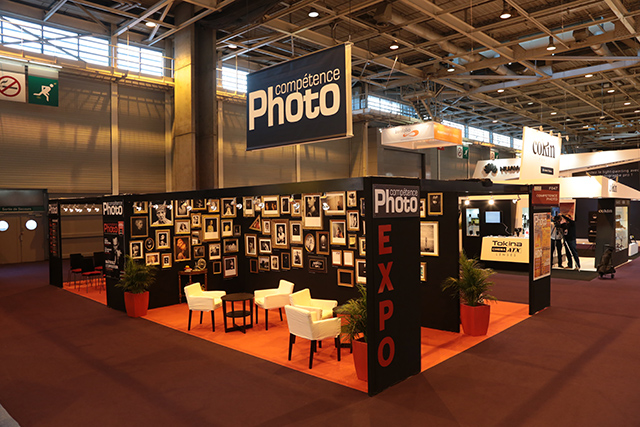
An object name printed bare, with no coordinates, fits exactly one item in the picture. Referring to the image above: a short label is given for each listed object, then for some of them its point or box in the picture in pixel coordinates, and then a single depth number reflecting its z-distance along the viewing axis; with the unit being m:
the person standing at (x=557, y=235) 12.38
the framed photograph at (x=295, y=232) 8.41
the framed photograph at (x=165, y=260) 8.81
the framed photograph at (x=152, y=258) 8.67
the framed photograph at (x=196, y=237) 9.23
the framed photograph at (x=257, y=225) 9.12
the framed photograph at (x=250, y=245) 9.21
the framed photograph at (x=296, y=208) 8.42
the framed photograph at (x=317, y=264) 8.08
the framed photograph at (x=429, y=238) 7.06
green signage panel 12.09
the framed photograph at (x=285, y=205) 8.57
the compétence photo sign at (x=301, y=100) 4.22
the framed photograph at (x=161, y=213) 8.74
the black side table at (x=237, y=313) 6.84
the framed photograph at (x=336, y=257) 7.80
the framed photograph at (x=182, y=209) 9.05
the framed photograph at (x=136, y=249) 8.48
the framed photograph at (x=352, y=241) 7.51
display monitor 14.37
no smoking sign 11.14
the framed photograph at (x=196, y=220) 9.23
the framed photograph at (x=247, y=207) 9.21
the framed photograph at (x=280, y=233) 8.63
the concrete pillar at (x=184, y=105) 11.89
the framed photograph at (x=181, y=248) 9.00
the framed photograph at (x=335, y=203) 7.67
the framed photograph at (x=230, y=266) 9.36
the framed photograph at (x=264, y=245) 8.98
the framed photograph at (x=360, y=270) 7.45
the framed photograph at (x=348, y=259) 7.61
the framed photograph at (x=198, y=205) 9.17
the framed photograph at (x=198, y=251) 9.27
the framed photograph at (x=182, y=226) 9.04
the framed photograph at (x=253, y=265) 9.28
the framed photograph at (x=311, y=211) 8.00
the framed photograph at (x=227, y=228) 9.38
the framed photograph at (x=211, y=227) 9.26
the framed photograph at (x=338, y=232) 7.68
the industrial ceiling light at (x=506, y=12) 10.05
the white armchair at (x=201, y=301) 6.95
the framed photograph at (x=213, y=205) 9.30
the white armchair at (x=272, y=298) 7.06
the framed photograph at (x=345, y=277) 7.67
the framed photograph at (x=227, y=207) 9.40
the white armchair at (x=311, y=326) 5.27
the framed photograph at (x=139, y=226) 8.51
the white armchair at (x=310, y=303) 6.39
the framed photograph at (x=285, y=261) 8.66
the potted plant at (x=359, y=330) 4.80
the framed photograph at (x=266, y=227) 8.95
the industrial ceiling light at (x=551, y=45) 11.79
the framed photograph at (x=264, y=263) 9.03
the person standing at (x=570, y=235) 12.65
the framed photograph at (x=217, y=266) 9.35
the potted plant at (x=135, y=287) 7.99
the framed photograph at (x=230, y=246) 9.34
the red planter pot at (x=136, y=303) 7.96
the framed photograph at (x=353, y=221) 7.48
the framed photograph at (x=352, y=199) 7.48
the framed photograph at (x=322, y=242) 7.97
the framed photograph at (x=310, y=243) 8.19
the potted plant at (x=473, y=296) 6.57
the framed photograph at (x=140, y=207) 8.52
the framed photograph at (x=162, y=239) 8.79
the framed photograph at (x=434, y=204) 7.12
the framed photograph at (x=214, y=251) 9.33
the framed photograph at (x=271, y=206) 8.79
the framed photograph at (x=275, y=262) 8.85
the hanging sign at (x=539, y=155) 9.30
